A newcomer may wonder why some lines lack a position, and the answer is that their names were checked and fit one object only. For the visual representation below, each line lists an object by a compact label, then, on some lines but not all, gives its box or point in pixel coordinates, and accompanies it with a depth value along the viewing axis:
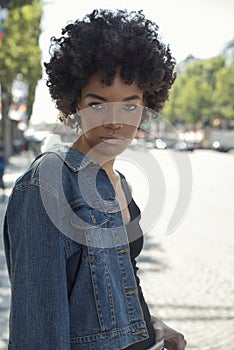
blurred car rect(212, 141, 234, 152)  70.19
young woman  1.63
